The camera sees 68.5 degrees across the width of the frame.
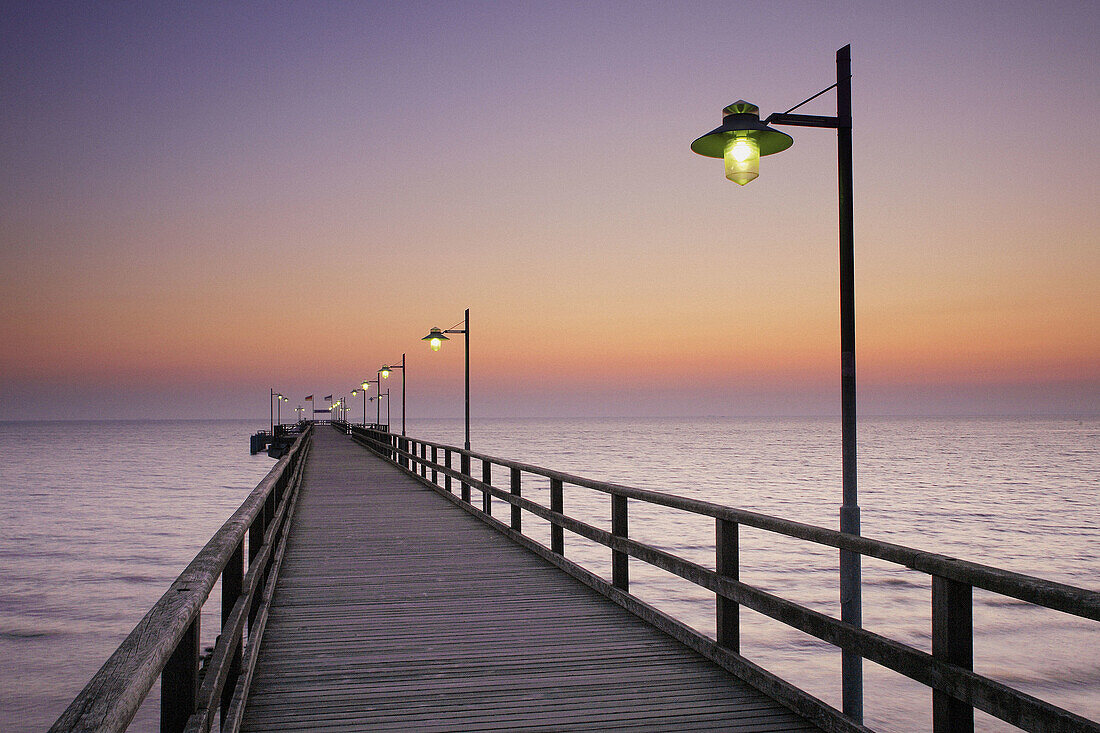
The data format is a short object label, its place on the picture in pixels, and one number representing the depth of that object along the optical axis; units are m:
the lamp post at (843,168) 4.59
